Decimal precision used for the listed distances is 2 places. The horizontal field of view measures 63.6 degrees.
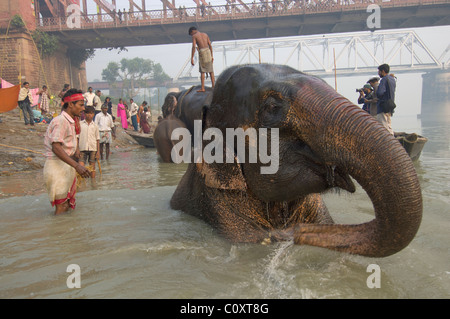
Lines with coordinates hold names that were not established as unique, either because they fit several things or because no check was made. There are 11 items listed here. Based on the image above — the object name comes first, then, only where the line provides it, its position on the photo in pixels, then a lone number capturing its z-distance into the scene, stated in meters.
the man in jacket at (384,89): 7.83
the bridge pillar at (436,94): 67.12
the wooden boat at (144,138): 15.20
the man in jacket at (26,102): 12.93
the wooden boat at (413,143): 7.88
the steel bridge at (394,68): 67.86
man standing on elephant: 6.24
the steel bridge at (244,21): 24.27
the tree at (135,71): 72.24
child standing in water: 8.44
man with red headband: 4.28
